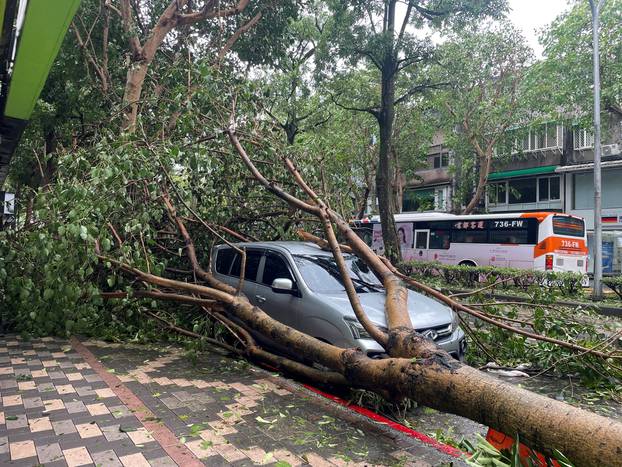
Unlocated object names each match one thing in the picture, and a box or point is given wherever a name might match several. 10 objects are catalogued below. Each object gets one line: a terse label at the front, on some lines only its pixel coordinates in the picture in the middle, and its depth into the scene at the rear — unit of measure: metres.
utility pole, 12.80
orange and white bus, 16.05
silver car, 4.68
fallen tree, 2.44
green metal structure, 4.63
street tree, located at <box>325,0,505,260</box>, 12.92
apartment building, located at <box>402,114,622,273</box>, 22.44
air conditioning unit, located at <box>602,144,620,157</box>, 22.12
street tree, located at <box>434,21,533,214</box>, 19.92
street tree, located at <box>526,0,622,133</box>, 16.09
